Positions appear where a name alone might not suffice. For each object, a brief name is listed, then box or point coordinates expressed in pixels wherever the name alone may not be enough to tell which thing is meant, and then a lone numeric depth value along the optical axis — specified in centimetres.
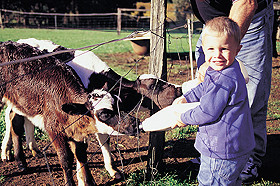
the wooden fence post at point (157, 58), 311
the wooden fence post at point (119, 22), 1944
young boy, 190
